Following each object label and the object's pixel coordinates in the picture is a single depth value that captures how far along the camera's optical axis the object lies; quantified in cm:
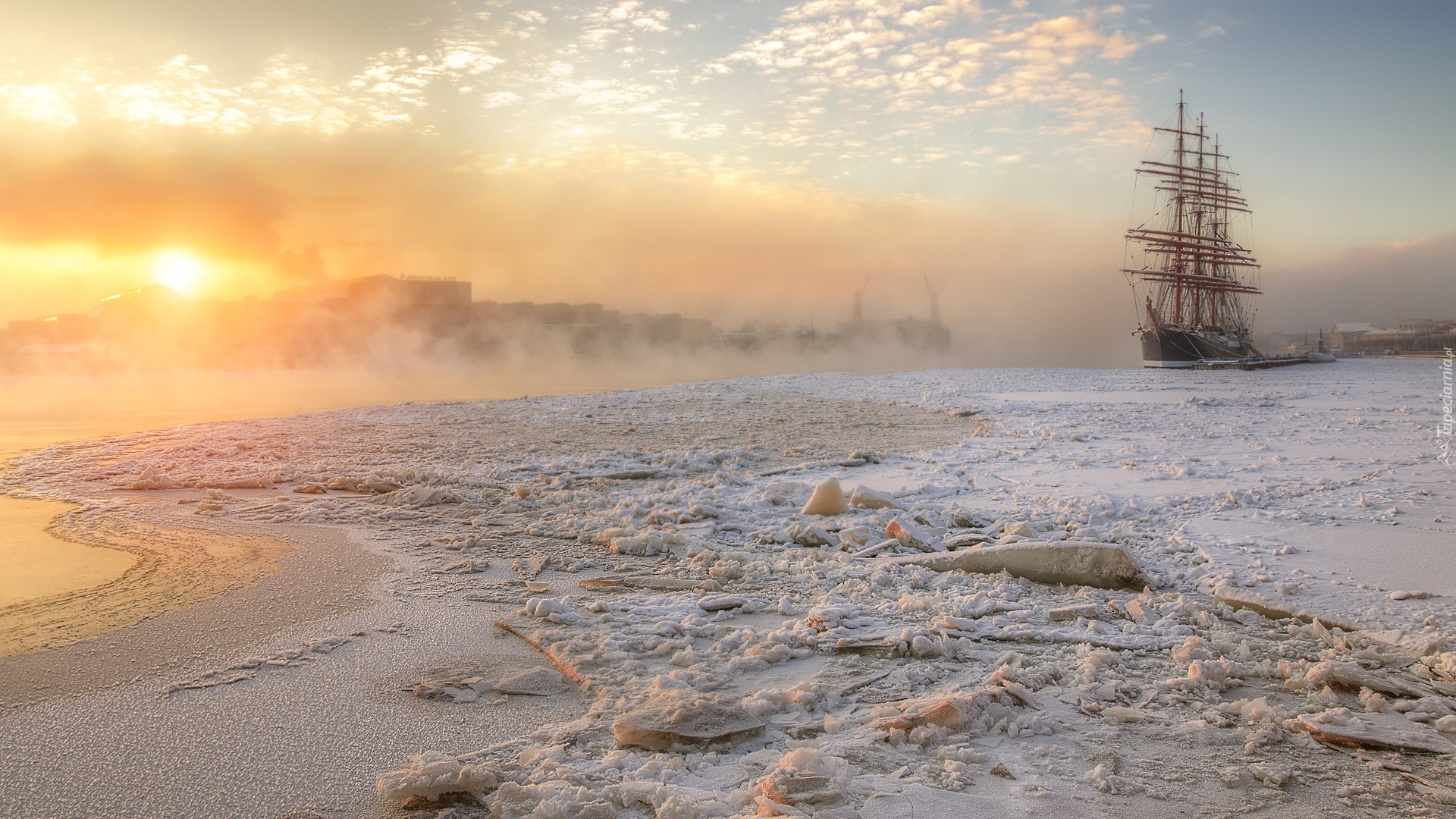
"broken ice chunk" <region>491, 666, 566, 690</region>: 346
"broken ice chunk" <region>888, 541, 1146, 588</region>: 493
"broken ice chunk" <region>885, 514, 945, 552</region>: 585
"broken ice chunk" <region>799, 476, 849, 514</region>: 684
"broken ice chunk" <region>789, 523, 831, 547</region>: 608
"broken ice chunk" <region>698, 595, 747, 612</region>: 454
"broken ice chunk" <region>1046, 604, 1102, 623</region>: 433
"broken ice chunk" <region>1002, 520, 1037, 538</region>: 594
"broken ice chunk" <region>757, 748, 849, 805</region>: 251
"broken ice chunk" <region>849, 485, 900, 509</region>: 688
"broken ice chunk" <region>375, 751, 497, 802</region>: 258
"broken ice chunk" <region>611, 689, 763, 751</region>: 296
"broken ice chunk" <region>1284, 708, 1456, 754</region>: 293
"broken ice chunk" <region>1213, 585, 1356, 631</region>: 425
